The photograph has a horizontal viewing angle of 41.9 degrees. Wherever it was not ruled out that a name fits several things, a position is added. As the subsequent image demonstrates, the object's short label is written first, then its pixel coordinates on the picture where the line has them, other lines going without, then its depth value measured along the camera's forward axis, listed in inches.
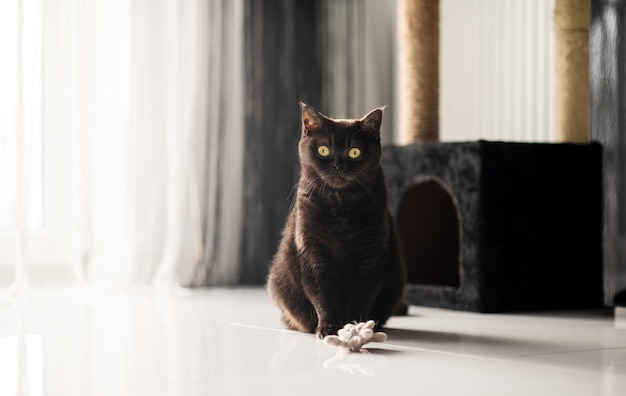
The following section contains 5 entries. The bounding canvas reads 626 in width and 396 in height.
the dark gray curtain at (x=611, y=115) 100.0
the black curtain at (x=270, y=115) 123.7
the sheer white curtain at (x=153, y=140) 108.5
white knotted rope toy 58.3
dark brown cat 64.9
